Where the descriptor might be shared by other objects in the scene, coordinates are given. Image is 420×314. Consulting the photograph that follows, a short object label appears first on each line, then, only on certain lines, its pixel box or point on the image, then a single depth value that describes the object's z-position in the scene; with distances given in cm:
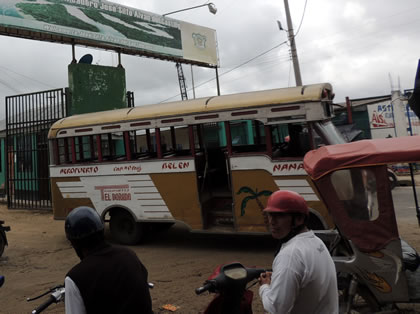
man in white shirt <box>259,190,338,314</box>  177
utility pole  1356
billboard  1205
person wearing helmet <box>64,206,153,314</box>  174
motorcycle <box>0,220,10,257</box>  694
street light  2020
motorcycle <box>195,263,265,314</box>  204
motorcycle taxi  323
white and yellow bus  604
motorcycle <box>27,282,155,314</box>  201
